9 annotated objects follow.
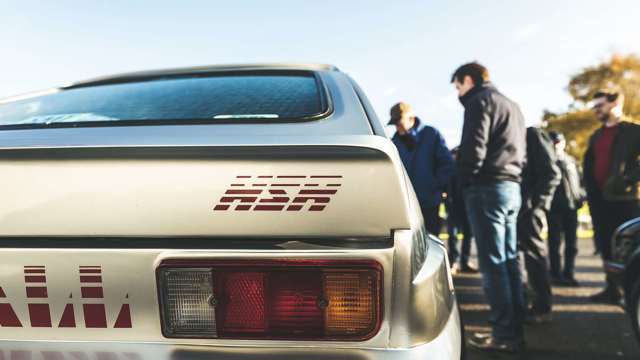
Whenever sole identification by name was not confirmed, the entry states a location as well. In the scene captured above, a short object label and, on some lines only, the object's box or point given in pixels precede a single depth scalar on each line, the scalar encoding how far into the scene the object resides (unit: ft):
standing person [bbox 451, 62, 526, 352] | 8.69
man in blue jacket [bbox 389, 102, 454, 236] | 12.22
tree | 79.71
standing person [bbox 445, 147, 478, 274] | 17.74
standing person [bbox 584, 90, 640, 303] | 12.25
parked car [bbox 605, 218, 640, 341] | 9.24
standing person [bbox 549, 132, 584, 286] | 14.94
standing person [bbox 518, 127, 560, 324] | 10.64
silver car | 2.90
